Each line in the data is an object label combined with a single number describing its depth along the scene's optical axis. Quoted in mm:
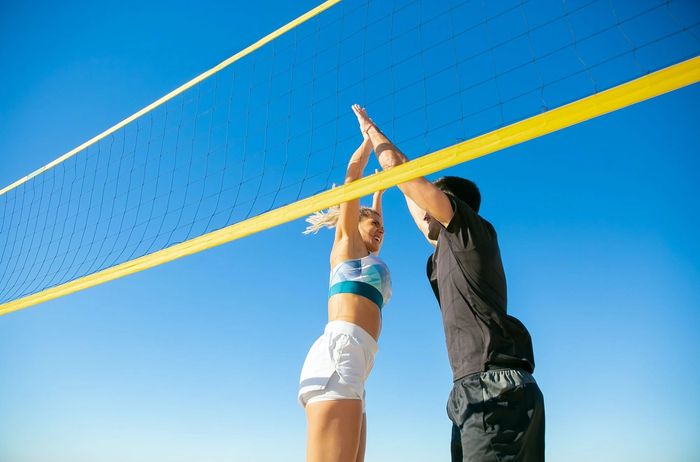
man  1619
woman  2133
